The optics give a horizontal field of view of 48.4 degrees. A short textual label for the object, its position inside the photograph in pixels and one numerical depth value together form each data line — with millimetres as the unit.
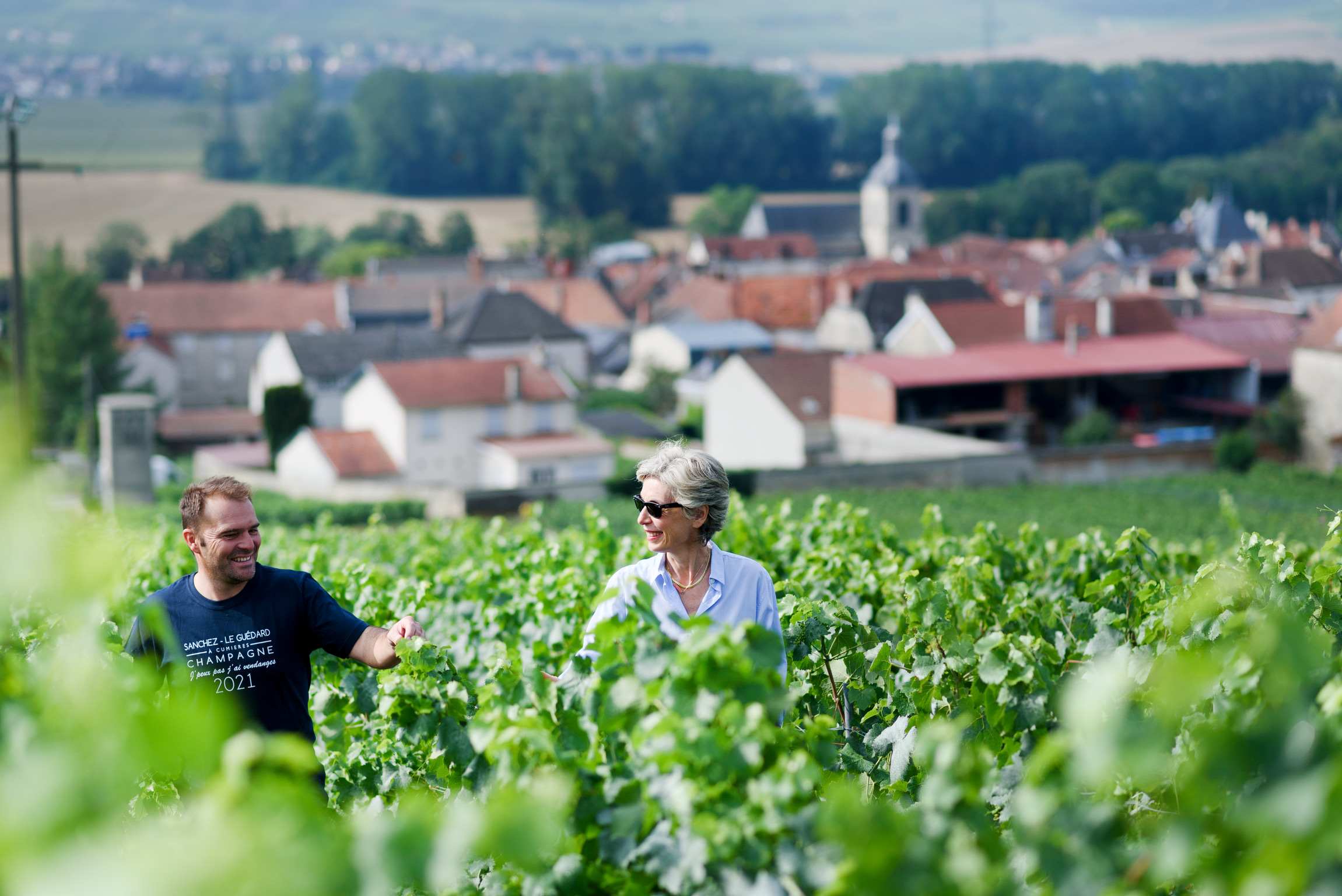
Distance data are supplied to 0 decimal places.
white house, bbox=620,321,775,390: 69312
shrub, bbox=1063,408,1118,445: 45781
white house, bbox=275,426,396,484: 42812
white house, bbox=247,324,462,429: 56062
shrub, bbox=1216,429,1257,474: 44219
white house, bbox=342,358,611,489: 44031
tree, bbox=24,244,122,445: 59656
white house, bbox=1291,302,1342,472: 47500
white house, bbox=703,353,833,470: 45750
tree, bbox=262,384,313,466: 49688
